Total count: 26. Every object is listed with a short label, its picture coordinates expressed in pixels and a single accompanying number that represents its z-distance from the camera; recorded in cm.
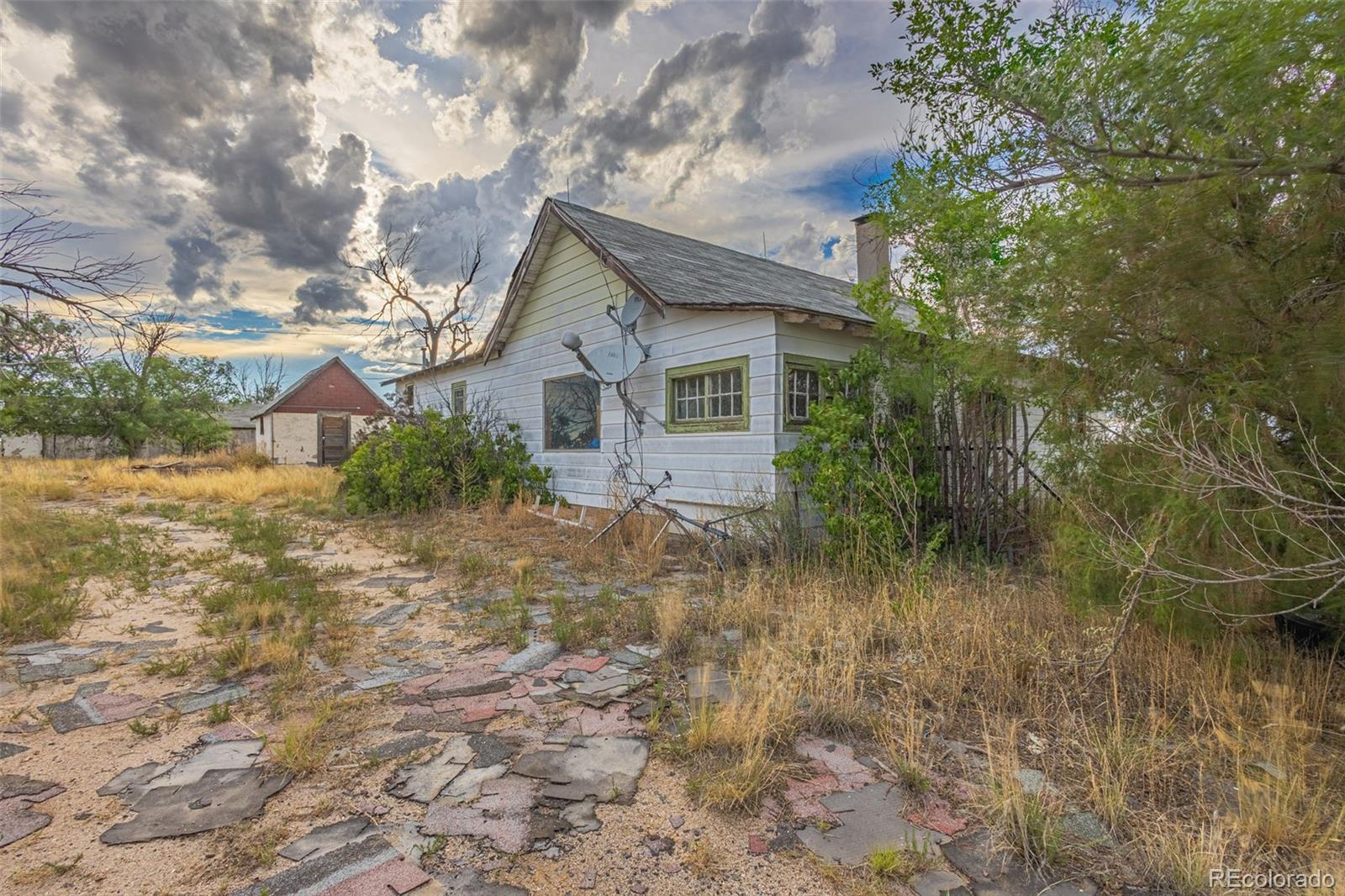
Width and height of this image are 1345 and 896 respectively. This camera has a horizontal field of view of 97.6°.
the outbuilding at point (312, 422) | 2778
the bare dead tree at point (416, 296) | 1656
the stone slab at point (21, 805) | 234
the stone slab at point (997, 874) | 203
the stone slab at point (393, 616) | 509
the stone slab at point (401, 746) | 294
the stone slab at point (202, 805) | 234
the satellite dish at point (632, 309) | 875
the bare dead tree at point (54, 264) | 487
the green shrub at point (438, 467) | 1114
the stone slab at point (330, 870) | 200
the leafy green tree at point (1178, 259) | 263
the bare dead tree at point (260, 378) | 5028
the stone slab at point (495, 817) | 231
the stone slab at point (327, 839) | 219
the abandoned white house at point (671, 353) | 732
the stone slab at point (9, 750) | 297
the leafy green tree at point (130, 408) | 2614
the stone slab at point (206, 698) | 350
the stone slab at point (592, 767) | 262
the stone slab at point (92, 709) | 333
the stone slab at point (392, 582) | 638
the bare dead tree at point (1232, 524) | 291
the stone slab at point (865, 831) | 222
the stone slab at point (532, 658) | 408
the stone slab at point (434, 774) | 260
